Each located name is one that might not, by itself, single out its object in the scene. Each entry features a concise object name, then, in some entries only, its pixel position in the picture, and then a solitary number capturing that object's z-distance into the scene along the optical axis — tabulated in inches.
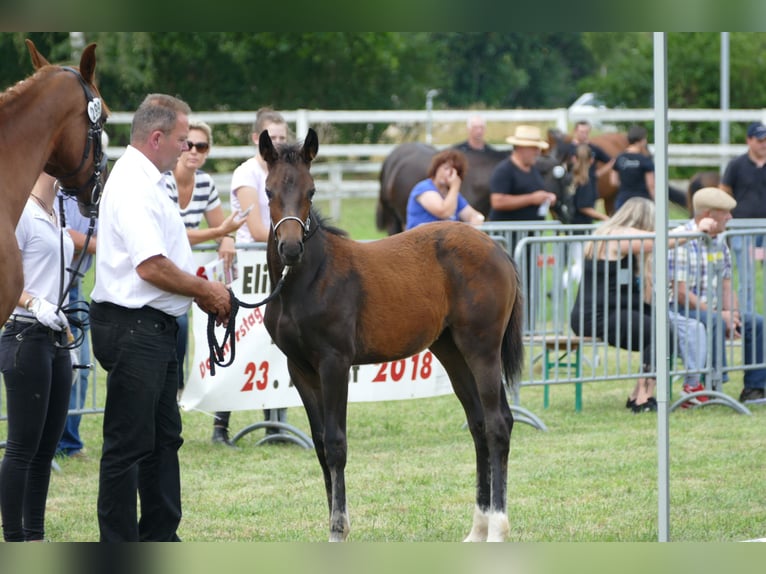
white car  1979.6
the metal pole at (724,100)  2007.9
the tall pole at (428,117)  2001.7
